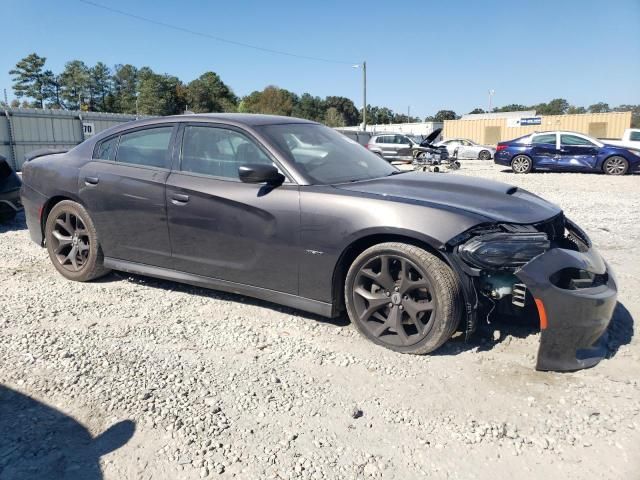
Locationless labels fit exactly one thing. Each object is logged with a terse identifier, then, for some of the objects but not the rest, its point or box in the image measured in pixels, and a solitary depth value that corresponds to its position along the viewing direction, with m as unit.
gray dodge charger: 2.88
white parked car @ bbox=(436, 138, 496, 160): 28.22
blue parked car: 15.51
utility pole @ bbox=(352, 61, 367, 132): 41.97
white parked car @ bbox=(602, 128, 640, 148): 16.88
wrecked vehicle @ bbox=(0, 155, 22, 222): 6.76
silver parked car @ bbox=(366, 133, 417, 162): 24.53
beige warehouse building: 42.16
